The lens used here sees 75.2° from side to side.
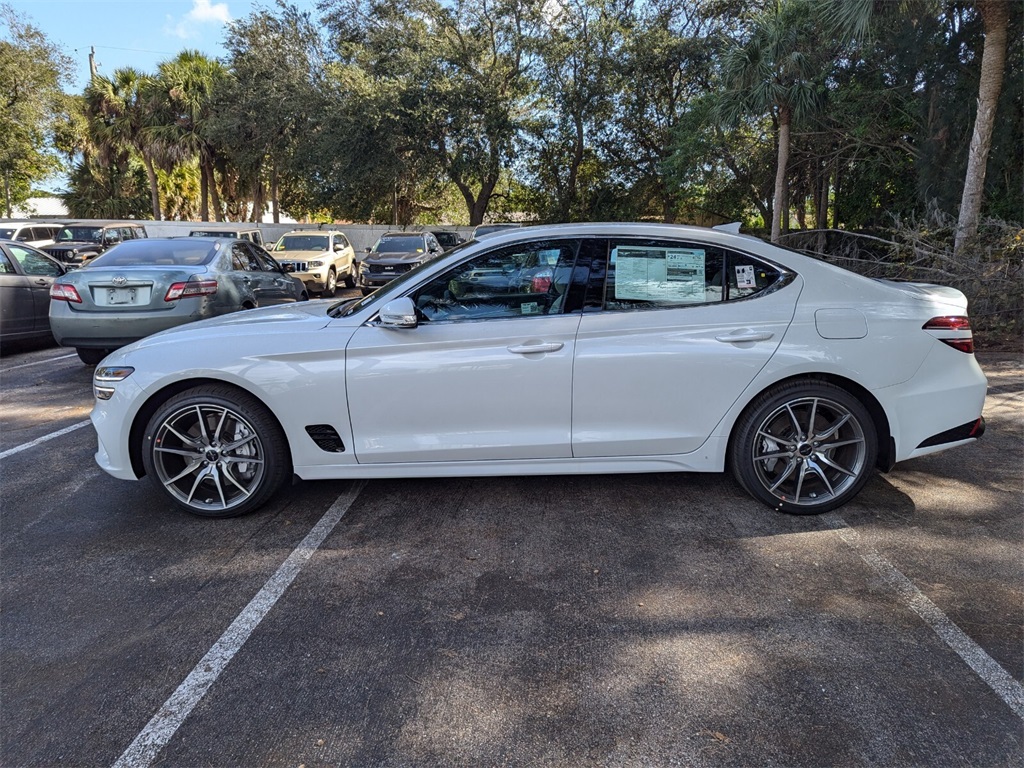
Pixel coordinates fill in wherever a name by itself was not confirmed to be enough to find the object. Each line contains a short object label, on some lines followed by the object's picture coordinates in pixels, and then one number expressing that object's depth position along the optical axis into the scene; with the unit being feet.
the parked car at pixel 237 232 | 68.94
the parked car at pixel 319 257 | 51.26
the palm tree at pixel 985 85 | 34.86
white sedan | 11.87
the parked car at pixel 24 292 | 28.96
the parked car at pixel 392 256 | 53.52
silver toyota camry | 23.13
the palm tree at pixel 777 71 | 52.90
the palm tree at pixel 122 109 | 101.86
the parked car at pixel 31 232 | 56.65
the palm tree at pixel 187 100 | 97.81
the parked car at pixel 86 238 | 55.01
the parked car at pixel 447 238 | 72.57
